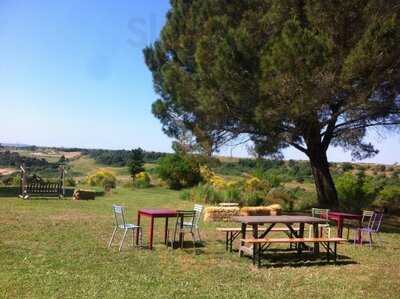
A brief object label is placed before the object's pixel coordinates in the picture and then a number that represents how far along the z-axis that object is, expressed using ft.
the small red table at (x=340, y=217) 32.40
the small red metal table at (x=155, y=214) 27.68
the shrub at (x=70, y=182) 84.33
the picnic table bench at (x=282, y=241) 24.50
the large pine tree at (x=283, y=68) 35.70
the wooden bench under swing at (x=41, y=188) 59.77
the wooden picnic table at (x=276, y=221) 25.62
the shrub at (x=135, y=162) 94.68
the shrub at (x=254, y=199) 55.88
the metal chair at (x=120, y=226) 26.94
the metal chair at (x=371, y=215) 30.99
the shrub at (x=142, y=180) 87.18
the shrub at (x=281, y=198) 56.90
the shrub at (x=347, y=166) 120.49
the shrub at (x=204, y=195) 59.00
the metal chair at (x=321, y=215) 32.86
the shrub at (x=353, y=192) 55.47
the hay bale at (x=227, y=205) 46.89
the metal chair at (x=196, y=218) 29.19
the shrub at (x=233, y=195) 57.13
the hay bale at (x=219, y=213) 43.70
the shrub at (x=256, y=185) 64.85
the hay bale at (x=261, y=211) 43.62
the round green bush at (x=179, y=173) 84.33
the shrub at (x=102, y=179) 88.80
